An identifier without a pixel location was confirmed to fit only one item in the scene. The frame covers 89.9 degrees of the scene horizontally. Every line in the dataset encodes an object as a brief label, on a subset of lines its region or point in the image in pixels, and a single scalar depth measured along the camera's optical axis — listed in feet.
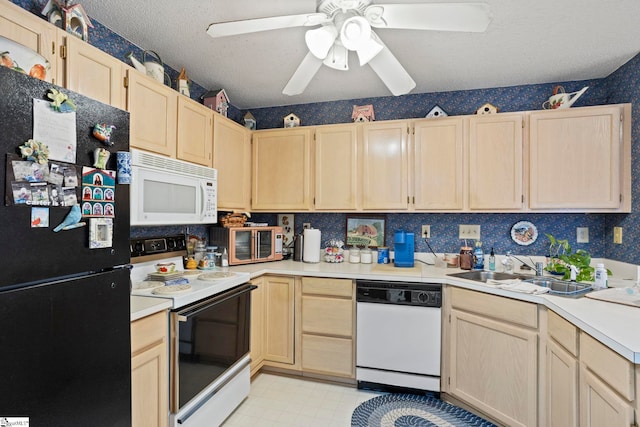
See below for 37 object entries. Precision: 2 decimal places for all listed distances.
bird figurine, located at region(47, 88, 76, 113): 3.15
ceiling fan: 4.10
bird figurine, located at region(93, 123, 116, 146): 3.62
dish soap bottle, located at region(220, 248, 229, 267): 8.45
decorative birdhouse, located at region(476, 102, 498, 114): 8.34
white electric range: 5.31
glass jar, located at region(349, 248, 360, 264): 9.49
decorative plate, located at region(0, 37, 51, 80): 3.29
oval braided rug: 6.50
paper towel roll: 9.37
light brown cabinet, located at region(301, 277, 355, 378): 7.94
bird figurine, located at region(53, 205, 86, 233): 3.20
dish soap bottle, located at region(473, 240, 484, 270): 8.45
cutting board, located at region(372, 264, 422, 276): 7.76
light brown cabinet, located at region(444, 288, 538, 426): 5.92
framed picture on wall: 9.74
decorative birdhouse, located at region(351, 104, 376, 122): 9.29
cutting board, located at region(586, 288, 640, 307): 5.07
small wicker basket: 8.88
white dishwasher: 7.33
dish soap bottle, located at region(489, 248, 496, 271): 8.39
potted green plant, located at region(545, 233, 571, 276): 7.02
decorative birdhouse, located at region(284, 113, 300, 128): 9.95
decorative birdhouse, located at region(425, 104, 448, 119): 8.93
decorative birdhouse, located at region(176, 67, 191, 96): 7.49
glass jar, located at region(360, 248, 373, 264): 9.41
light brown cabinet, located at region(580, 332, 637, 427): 3.62
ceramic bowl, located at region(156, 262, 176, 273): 6.84
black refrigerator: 2.79
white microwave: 5.75
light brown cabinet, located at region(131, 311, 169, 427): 4.55
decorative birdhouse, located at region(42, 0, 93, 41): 4.95
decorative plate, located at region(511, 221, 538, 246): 8.55
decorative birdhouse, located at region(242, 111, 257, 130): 10.36
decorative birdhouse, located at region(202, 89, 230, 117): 8.64
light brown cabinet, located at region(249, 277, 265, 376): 8.01
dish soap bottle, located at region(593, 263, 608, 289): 6.10
